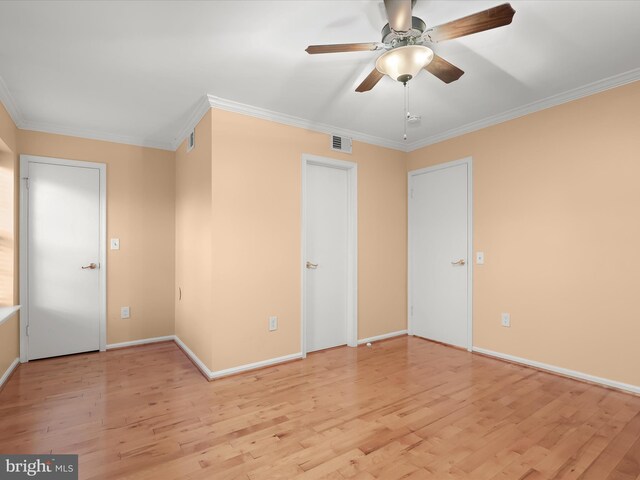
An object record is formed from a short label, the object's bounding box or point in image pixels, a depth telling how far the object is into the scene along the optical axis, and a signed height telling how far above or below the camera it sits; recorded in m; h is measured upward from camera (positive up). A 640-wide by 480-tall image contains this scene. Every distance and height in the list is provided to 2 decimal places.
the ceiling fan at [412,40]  1.65 +1.04
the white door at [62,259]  3.48 -0.21
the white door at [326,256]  3.73 -0.19
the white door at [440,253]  3.80 -0.17
